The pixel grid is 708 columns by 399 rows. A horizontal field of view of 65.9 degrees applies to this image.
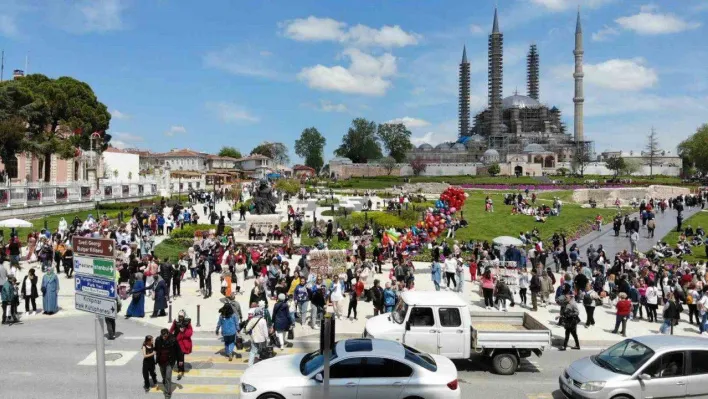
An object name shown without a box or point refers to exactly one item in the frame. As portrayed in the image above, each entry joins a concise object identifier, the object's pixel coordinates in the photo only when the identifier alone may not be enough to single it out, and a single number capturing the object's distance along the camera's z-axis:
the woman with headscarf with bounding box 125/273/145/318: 14.72
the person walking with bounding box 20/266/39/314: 14.80
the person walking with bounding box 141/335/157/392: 9.68
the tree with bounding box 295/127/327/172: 129.00
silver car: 8.59
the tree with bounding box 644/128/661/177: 108.47
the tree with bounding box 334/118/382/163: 129.12
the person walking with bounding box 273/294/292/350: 12.13
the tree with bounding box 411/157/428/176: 121.94
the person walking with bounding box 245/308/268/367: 11.09
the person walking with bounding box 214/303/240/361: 11.59
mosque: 126.75
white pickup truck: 10.73
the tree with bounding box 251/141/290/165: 136.88
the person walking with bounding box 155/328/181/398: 9.70
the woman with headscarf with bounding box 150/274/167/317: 14.84
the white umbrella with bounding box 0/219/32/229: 23.22
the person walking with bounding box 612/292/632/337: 13.87
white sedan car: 8.30
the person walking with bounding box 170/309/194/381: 10.34
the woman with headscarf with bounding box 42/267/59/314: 14.79
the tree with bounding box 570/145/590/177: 122.50
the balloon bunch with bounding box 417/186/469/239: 23.55
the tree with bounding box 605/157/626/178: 115.12
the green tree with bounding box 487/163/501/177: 114.29
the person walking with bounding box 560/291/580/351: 12.55
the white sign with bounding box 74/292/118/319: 6.07
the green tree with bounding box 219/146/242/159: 138.62
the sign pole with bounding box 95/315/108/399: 6.27
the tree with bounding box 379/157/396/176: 119.18
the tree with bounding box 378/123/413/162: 126.25
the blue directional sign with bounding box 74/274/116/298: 6.13
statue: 31.05
